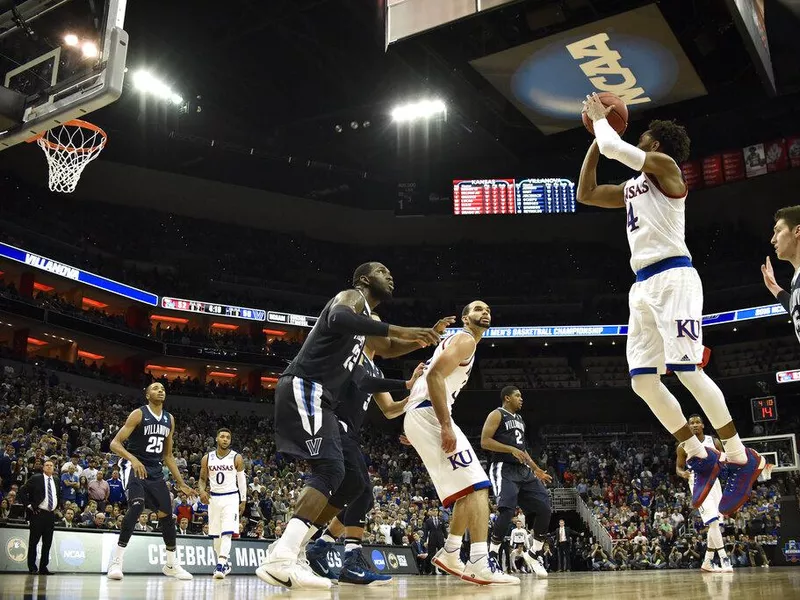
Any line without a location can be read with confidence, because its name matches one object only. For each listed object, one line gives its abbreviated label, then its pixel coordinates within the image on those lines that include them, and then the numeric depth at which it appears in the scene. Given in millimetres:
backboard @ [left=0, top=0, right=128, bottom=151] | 7133
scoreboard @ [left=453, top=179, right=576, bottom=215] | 30469
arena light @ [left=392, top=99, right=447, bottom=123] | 28312
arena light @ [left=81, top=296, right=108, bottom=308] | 33294
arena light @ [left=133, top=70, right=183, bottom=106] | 25848
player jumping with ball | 5008
